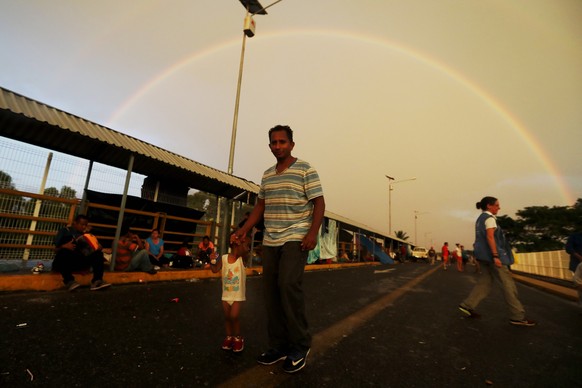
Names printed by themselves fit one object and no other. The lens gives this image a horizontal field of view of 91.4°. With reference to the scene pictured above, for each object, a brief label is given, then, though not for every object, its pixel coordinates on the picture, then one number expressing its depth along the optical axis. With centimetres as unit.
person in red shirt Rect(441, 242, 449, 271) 2083
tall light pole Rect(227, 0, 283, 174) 1186
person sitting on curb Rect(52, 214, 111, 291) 480
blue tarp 2423
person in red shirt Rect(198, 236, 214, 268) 905
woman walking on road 422
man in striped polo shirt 221
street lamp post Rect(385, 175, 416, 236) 3669
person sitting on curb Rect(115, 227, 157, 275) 646
